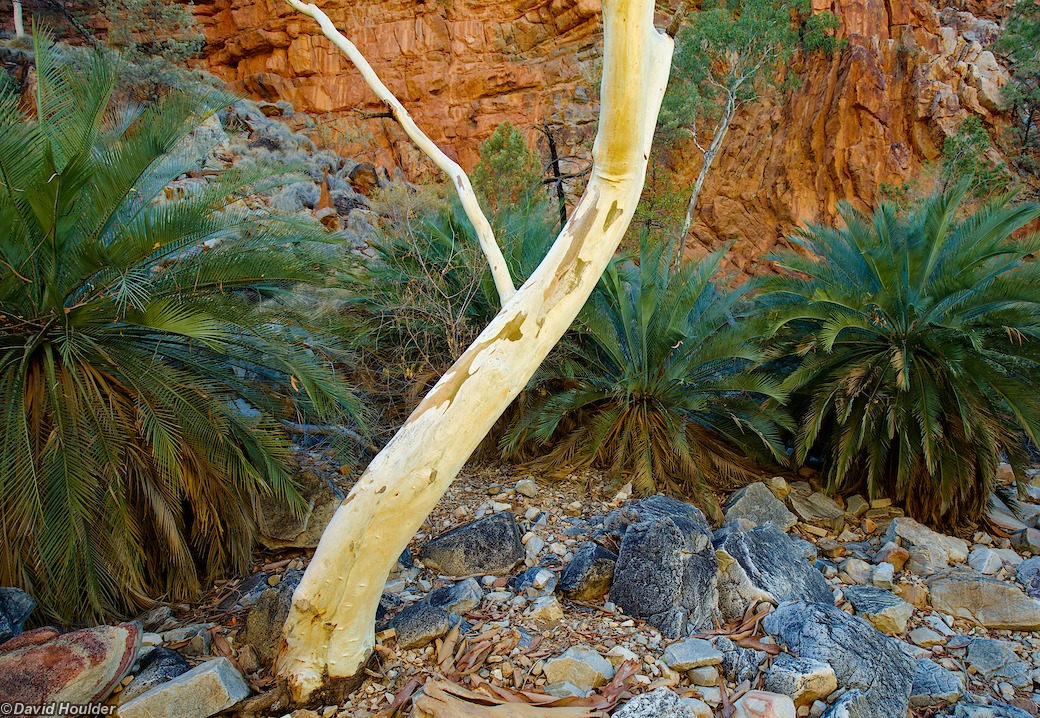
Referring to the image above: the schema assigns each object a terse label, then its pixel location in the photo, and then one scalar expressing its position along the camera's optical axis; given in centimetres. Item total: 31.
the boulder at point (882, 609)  420
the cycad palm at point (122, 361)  335
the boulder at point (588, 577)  387
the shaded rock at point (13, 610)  310
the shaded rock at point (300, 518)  438
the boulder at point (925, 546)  498
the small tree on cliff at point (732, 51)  1866
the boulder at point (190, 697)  275
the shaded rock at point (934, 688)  348
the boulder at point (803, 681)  314
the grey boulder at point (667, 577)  362
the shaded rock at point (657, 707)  277
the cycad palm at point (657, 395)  561
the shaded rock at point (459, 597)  368
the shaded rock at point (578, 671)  312
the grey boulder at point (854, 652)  318
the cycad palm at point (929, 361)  538
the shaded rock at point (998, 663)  385
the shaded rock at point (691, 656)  327
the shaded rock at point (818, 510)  561
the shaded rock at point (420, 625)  331
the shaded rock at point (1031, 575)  475
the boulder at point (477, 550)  414
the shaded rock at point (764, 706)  298
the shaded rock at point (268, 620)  326
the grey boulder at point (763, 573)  388
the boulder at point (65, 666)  274
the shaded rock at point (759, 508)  527
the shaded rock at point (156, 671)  295
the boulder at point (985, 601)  440
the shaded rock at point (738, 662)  325
